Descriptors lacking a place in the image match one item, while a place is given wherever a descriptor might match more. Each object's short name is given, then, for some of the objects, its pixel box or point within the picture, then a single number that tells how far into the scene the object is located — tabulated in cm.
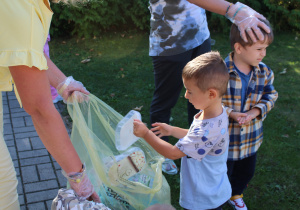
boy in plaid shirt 228
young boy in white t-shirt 185
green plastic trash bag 205
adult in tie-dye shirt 271
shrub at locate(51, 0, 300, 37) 698
